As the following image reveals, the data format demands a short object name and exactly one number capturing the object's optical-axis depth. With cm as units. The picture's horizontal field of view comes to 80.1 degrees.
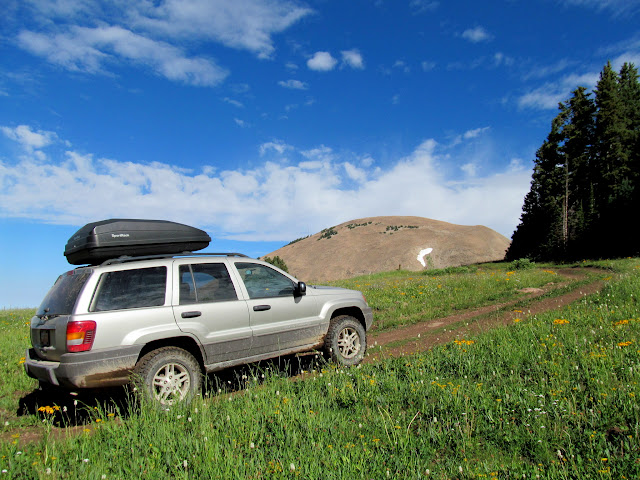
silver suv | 473
